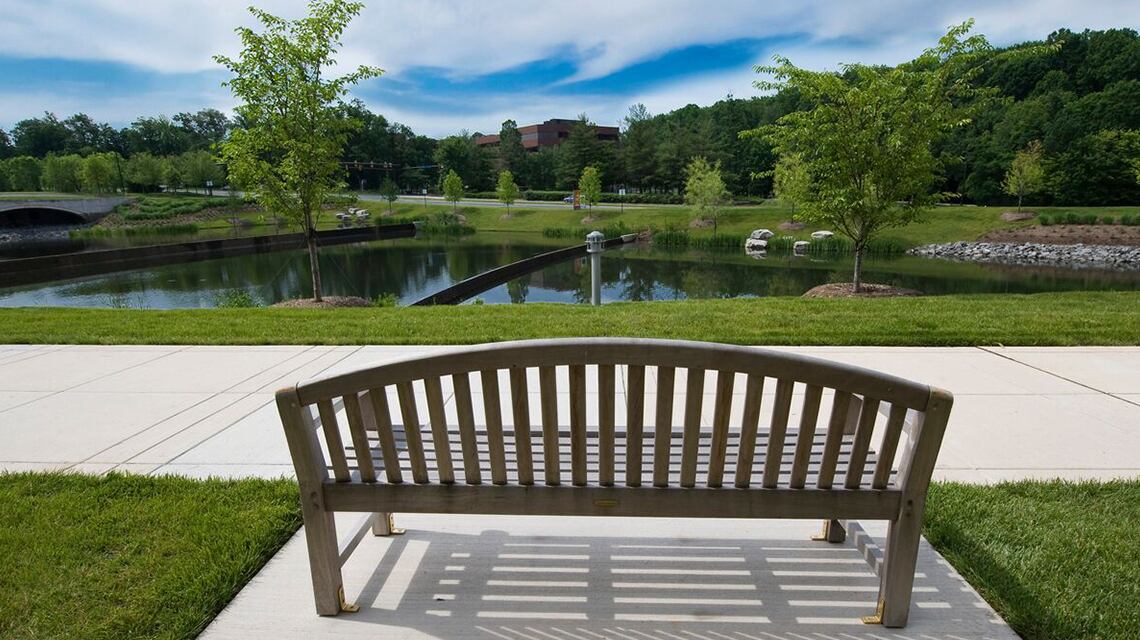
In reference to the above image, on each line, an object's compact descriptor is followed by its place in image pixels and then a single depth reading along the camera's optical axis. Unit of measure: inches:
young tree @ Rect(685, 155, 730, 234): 1648.6
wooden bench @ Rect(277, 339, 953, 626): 78.2
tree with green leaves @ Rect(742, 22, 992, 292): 472.1
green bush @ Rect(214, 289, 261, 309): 530.3
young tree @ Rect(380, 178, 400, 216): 2504.9
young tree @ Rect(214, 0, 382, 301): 457.4
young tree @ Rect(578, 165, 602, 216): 1941.4
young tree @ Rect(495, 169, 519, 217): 2123.5
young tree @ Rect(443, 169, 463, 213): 2253.0
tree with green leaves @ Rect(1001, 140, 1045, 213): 1622.8
